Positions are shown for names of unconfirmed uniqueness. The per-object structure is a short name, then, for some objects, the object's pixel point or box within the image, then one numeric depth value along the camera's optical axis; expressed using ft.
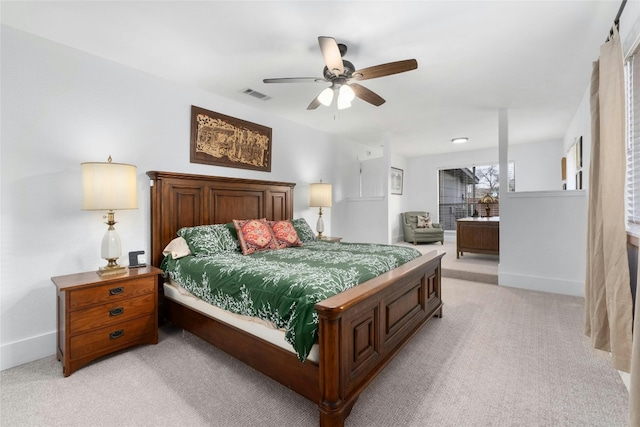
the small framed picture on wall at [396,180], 24.20
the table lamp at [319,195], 14.84
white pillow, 8.95
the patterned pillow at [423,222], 23.09
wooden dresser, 16.53
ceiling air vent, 11.23
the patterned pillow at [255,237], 9.70
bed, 4.80
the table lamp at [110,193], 7.32
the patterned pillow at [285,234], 10.78
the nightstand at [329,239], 13.99
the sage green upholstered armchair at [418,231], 22.47
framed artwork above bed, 11.08
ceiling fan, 6.81
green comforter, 5.22
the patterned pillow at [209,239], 8.92
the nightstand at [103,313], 6.73
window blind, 6.36
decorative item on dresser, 19.25
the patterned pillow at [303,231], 12.17
